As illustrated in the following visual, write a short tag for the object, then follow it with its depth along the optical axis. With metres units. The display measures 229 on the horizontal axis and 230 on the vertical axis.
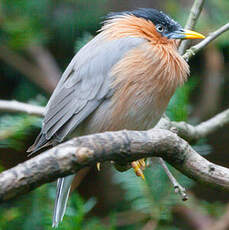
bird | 6.73
